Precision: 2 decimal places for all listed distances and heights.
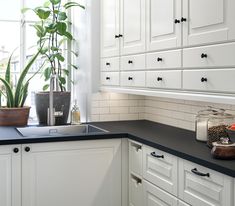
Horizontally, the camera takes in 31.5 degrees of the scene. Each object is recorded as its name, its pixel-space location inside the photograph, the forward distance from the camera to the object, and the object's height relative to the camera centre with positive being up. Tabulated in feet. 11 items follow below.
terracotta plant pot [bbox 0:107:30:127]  11.25 -0.60
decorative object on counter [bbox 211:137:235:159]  6.67 -0.91
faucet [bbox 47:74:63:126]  11.30 -0.41
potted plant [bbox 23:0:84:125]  11.65 +1.40
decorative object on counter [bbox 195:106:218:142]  8.42 -0.64
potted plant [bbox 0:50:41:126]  11.27 -0.20
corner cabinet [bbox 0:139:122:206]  9.04 -1.82
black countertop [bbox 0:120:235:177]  6.64 -0.96
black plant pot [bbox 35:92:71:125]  11.57 -0.28
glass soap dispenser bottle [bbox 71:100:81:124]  11.69 -0.62
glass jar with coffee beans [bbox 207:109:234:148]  7.68 -0.59
